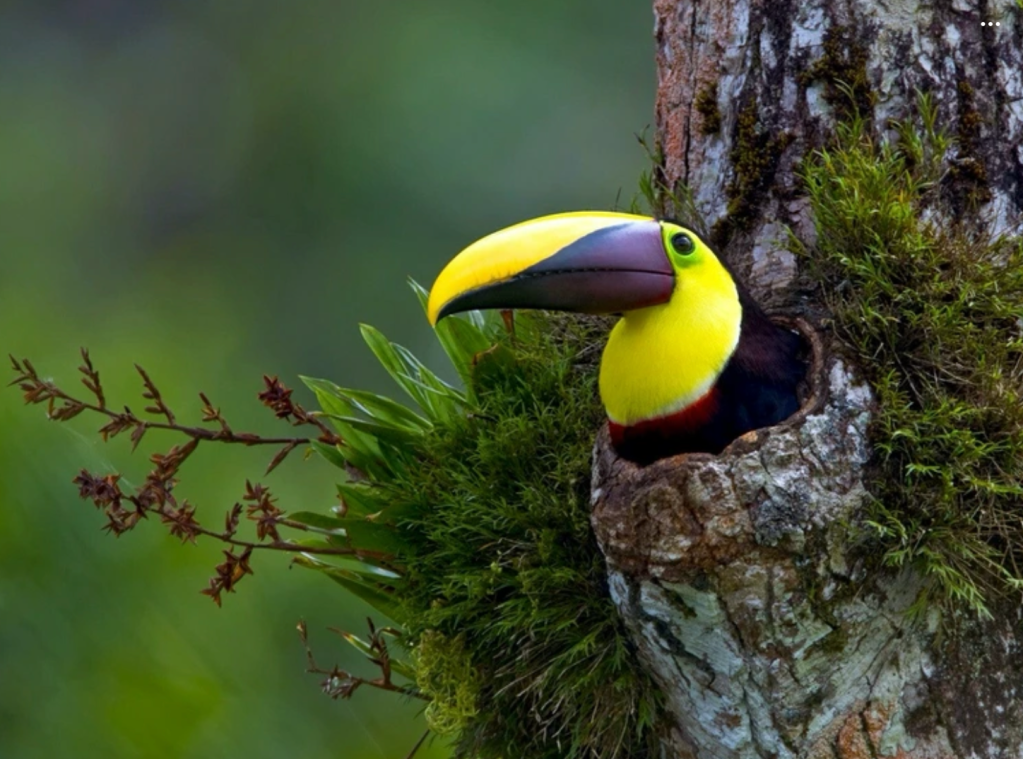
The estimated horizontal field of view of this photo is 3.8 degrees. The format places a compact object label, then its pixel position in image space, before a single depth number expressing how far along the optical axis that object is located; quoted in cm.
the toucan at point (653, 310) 895
